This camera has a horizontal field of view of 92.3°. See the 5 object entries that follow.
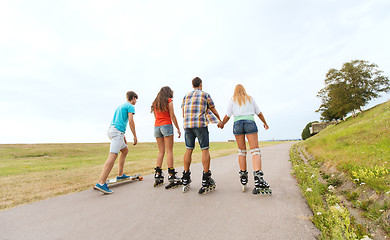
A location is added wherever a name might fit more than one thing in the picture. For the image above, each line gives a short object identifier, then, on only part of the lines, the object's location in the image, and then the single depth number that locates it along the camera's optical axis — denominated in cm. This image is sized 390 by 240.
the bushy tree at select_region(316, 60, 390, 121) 3061
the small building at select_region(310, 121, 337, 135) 5327
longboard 505
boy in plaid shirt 412
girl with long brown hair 480
